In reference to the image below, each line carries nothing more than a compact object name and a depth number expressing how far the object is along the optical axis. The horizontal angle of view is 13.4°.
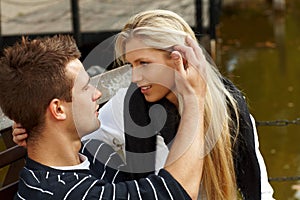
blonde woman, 3.82
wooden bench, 4.53
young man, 3.11
